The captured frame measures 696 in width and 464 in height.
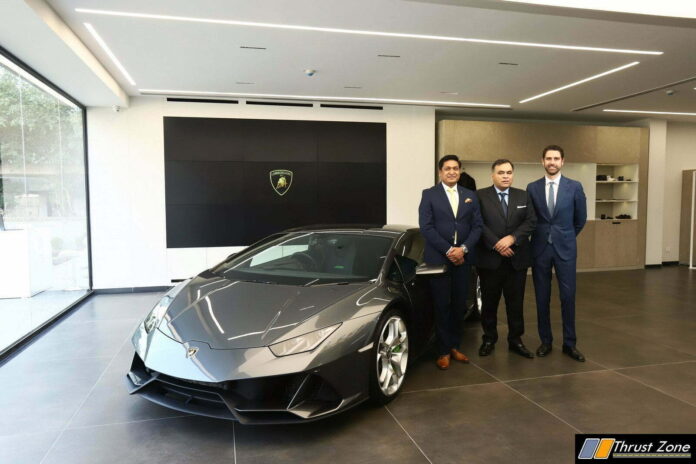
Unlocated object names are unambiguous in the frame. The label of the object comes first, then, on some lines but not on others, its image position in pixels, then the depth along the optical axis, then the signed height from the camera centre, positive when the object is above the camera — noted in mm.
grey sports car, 2207 -692
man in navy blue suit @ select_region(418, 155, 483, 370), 3424 -261
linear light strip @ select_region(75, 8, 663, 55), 3874 +1575
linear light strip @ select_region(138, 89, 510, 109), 6562 +1586
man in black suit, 3594 -375
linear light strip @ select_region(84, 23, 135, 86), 4176 +1543
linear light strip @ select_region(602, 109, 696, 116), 8325 +1647
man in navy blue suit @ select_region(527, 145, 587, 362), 3639 -273
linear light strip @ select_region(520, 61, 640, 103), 5426 +1605
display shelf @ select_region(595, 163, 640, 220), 9016 +244
